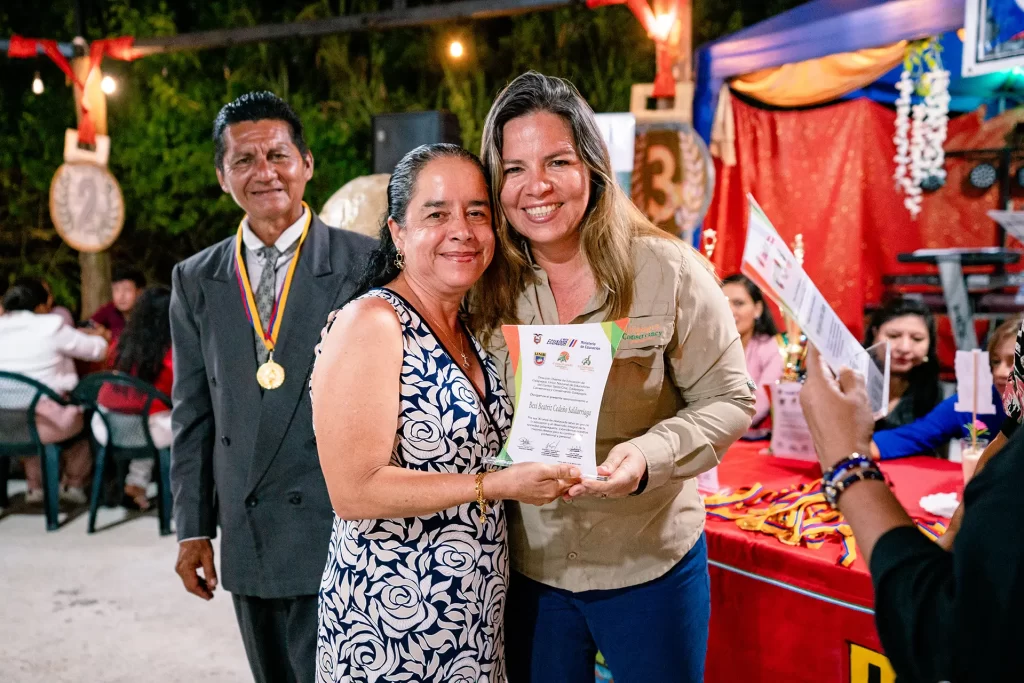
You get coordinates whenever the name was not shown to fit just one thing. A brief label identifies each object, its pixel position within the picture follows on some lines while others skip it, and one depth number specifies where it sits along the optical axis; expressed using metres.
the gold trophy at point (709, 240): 2.57
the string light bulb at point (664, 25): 5.55
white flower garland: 5.80
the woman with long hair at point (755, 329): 4.61
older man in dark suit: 2.00
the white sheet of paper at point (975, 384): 2.51
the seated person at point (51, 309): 5.84
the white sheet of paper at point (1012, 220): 2.33
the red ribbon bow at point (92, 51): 7.24
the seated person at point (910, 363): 3.56
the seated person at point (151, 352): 5.20
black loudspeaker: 5.90
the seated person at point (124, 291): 6.50
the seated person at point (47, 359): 5.25
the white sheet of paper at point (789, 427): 2.99
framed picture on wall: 3.66
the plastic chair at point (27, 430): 5.13
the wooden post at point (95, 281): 8.44
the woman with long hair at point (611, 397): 1.70
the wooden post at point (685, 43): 5.64
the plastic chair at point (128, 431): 5.11
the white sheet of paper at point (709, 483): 2.54
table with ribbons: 1.97
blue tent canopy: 4.63
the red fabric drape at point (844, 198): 7.30
